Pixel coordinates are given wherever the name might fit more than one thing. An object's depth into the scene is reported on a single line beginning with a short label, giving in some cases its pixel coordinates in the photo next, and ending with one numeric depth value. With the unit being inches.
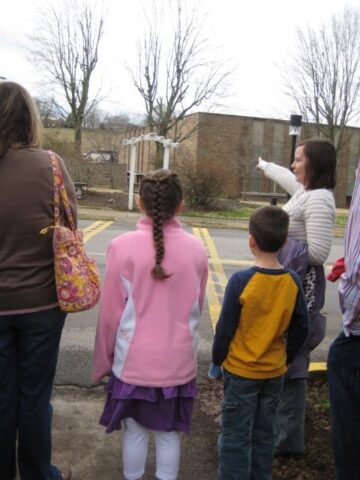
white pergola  722.2
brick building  1229.1
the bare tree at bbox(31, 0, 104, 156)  1042.7
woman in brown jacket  83.5
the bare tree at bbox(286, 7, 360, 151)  964.0
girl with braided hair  86.0
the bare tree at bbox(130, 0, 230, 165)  1027.3
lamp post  344.4
